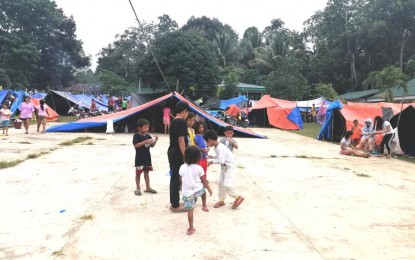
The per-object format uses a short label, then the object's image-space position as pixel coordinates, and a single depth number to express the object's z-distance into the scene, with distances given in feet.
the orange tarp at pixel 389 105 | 37.87
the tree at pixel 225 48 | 142.10
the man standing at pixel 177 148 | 14.60
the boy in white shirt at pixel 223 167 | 15.97
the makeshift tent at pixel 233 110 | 80.07
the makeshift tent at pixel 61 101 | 82.93
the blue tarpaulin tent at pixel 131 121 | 46.68
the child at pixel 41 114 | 43.24
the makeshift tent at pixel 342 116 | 43.27
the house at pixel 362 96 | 103.34
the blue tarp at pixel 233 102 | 89.86
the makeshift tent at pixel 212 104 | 92.91
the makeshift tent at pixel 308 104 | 88.79
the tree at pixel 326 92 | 99.76
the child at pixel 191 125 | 16.17
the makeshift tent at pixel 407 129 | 36.17
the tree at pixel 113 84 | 136.05
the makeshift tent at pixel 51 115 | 69.87
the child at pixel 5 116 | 41.27
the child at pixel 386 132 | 34.81
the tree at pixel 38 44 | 129.29
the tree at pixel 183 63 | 91.40
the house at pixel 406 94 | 84.97
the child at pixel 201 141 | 16.66
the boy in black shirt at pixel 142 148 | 17.22
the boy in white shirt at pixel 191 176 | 13.21
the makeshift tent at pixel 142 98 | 63.72
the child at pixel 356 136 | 40.78
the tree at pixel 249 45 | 150.30
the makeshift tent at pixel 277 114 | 69.26
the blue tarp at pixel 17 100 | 64.25
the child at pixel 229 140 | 17.40
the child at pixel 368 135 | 35.65
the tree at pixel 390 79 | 75.11
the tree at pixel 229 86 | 110.42
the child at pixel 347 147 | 34.83
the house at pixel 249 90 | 122.11
